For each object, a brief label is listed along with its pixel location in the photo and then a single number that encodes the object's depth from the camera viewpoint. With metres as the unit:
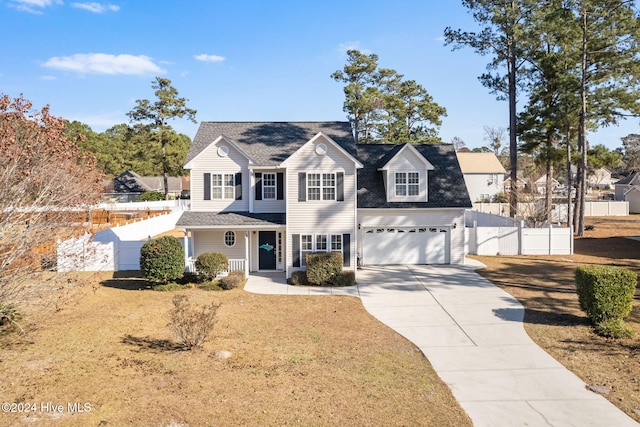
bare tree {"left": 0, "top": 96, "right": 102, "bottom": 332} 9.59
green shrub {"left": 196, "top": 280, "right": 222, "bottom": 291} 17.42
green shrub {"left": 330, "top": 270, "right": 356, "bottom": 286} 18.08
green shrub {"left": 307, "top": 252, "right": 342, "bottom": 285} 18.06
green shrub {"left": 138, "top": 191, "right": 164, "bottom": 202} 54.94
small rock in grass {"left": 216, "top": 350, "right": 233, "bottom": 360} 10.29
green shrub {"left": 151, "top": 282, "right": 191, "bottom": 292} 17.30
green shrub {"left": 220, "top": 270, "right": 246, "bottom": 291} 17.30
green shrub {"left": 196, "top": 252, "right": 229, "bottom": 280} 17.89
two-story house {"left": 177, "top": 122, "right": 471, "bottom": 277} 19.20
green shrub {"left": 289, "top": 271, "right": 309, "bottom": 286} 18.16
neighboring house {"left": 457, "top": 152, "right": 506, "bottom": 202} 55.38
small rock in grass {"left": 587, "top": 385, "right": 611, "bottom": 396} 8.57
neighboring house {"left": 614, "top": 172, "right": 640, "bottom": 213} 47.34
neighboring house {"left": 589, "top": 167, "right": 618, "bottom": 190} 92.58
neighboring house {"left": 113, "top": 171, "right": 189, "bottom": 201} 59.00
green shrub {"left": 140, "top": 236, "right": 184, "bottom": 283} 16.95
